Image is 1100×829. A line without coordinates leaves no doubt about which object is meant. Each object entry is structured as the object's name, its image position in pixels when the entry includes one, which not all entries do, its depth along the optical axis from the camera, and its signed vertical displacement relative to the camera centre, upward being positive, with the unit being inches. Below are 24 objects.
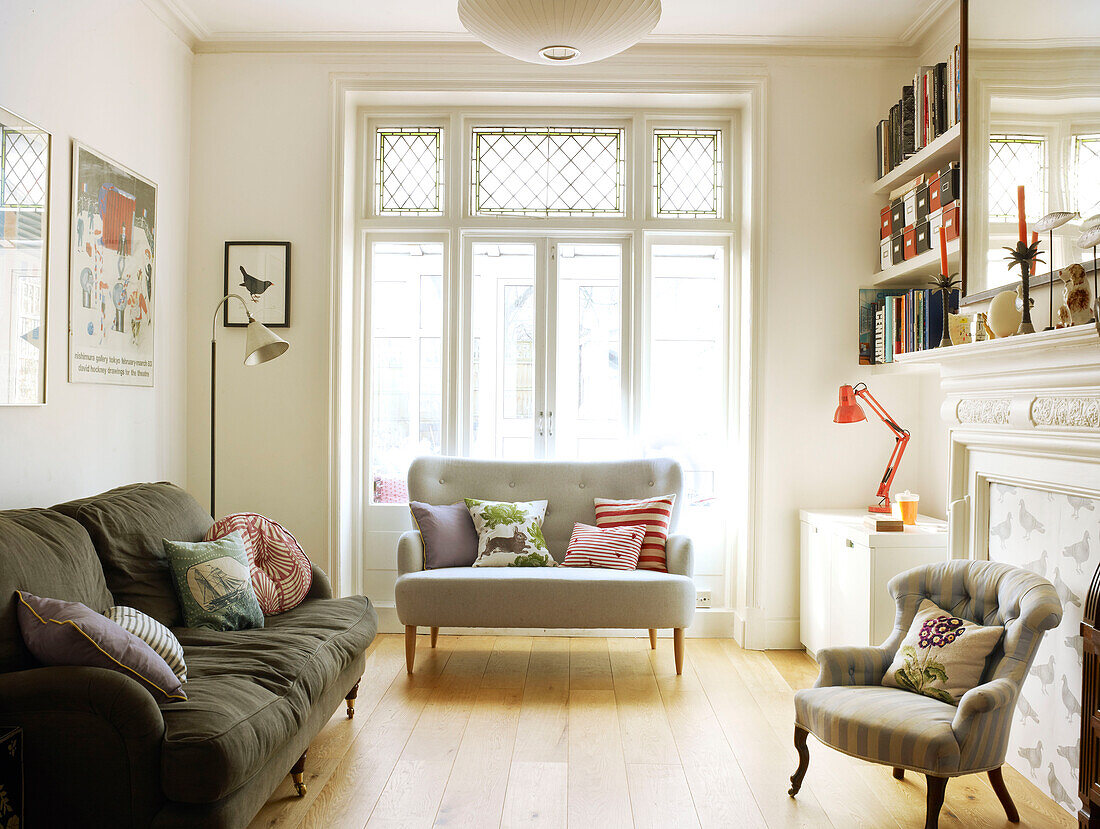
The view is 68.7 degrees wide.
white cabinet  128.6 -25.7
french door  171.3 +14.2
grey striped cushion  86.7 -24.1
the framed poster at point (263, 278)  163.2 +27.9
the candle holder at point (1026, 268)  97.7 +19.3
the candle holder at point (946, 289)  129.7 +21.6
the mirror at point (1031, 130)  94.0 +37.7
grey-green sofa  71.1 -28.6
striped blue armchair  82.7 -31.7
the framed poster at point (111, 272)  123.6 +23.5
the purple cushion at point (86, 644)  74.9 -21.7
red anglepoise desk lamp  145.1 +0.2
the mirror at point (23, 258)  106.0 +21.0
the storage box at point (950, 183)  127.3 +38.1
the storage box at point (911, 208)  142.4 +38.1
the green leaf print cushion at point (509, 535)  149.1 -22.2
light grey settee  138.3 -30.8
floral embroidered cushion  91.3 -27.3
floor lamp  137.4 +12.1
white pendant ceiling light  91.0 +46.3
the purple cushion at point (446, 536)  149.3 -22.4
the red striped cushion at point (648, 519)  149.6 -19.1
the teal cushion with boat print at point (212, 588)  106.1 -23.2
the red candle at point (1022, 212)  102.3 +27.3
